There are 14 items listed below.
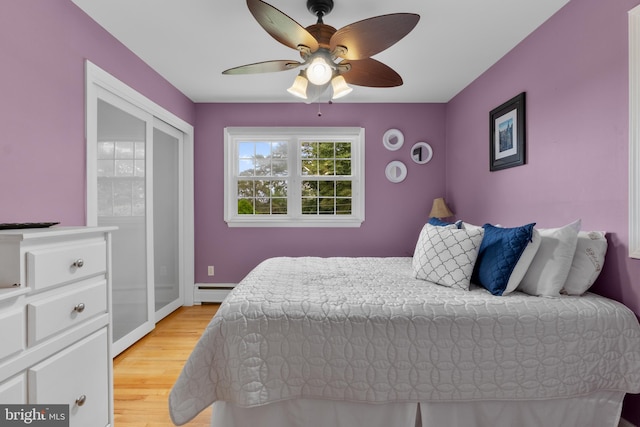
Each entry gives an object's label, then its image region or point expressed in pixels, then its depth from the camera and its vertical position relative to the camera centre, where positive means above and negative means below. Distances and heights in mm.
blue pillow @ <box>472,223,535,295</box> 1867 -243
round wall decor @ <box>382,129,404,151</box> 4086 +912
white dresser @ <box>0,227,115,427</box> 1152 -404
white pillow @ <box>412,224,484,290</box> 2012 -262
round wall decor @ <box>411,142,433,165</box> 4105 +755
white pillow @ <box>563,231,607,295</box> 1799 -268
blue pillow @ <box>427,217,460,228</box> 2643 -72
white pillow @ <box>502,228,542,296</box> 1872 -275
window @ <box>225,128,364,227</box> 4188 +472
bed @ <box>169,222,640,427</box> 1520 -683
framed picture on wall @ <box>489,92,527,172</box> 2602 +660
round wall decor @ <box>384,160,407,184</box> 4098 +526
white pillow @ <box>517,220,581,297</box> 1795 -267
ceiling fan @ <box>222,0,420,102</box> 1628 +917
